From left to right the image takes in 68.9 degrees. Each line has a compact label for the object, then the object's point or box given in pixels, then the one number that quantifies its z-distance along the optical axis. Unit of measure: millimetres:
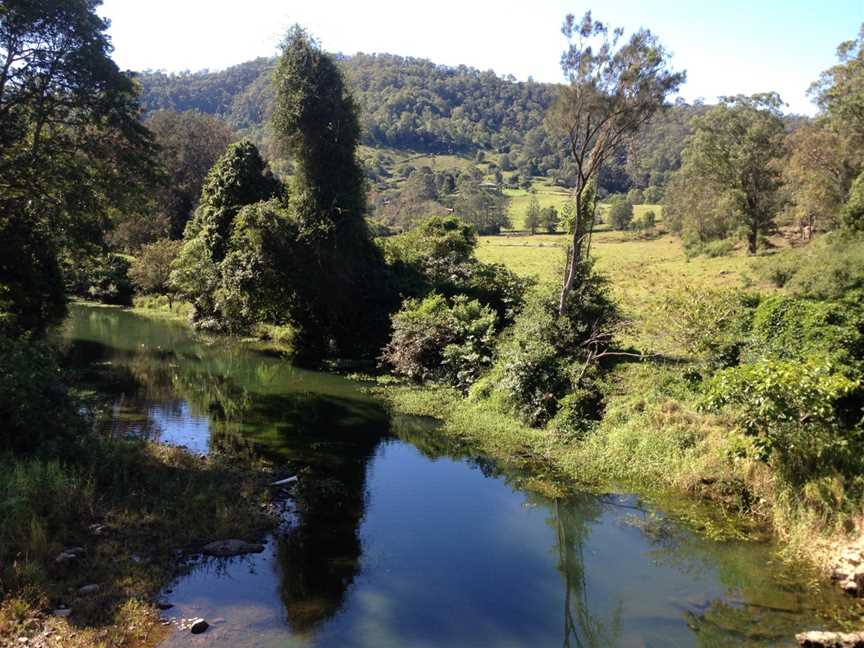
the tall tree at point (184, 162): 58250
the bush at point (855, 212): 31984
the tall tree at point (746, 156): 48188
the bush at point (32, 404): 13359
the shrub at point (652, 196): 99938
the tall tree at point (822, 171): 42062
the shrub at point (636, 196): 97375
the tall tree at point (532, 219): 83375
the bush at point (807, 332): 14643
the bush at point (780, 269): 32562
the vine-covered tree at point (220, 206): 35500
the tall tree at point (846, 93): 37781
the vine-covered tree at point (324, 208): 32125
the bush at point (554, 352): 20062
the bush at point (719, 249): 49812
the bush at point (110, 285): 51656
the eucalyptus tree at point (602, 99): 22000
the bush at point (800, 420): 12773
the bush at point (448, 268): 31141
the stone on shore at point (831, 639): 9227
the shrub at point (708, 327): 17814
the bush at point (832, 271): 23703
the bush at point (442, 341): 24953
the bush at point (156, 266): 49156
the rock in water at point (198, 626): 9490
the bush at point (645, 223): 74525
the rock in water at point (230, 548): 11828
